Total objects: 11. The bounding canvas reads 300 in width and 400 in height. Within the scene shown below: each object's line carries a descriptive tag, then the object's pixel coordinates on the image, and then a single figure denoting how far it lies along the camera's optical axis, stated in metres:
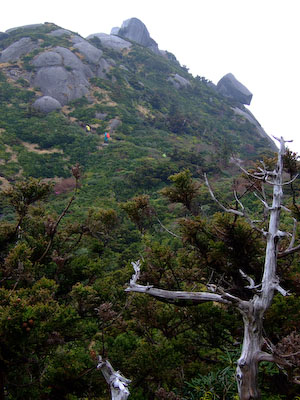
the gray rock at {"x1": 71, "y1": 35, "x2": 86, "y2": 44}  55.32
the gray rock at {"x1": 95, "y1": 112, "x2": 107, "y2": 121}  41.69
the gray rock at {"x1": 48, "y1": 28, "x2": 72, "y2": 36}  57.66
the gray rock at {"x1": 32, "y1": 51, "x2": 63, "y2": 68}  45.28
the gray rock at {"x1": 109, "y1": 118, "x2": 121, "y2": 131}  40.33
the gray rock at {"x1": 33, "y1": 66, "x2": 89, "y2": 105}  43.31
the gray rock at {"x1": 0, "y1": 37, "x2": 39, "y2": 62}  47.89
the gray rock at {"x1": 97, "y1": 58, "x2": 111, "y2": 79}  51.25
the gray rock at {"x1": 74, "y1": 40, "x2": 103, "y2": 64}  51.53
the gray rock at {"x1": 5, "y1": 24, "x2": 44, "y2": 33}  60.55
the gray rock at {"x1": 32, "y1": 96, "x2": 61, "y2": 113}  39.81
